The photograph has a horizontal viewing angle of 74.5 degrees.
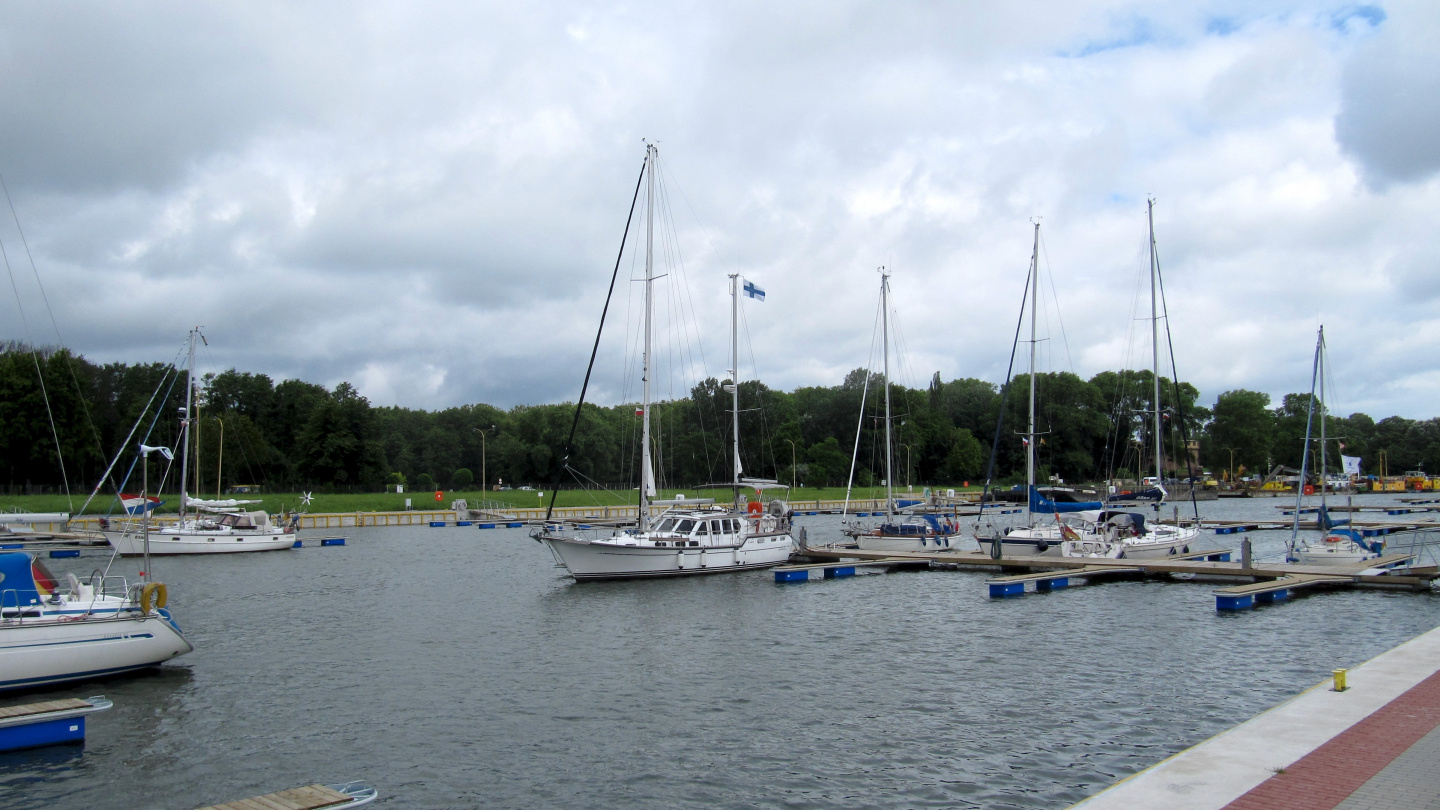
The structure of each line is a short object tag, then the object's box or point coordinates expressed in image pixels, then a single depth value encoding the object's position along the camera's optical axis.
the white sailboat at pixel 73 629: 18.45
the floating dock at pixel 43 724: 14.98
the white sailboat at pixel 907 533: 45.66
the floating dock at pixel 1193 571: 31.08
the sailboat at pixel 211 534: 52.38
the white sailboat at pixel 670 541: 37.25
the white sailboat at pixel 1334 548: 35.66
